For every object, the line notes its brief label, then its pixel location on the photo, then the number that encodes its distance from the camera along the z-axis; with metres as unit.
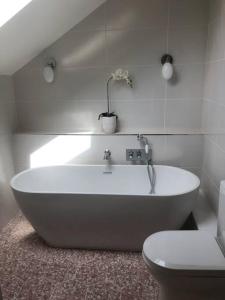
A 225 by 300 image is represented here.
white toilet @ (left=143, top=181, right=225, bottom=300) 1.20
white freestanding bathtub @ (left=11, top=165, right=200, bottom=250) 1.77
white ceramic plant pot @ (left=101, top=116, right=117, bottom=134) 2.42
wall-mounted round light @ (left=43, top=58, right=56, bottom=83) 2.44
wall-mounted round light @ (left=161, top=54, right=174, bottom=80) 2.29
